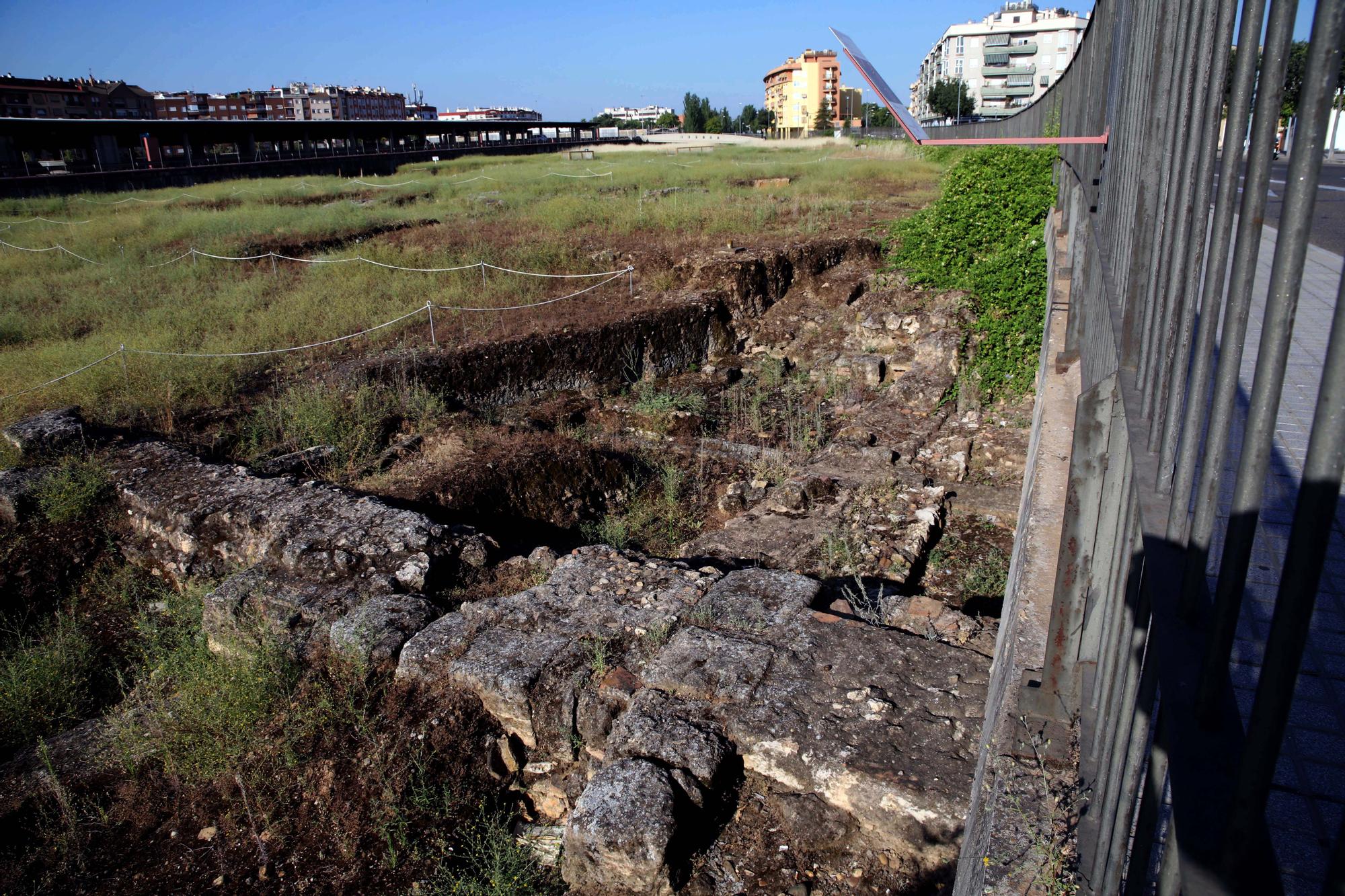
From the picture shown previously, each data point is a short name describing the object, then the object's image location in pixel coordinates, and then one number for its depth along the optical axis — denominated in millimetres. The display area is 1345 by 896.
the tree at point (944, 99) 63312
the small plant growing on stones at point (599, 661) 3729
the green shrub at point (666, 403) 8859
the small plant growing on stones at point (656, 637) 3830
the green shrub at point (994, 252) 8500
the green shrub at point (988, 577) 5074
